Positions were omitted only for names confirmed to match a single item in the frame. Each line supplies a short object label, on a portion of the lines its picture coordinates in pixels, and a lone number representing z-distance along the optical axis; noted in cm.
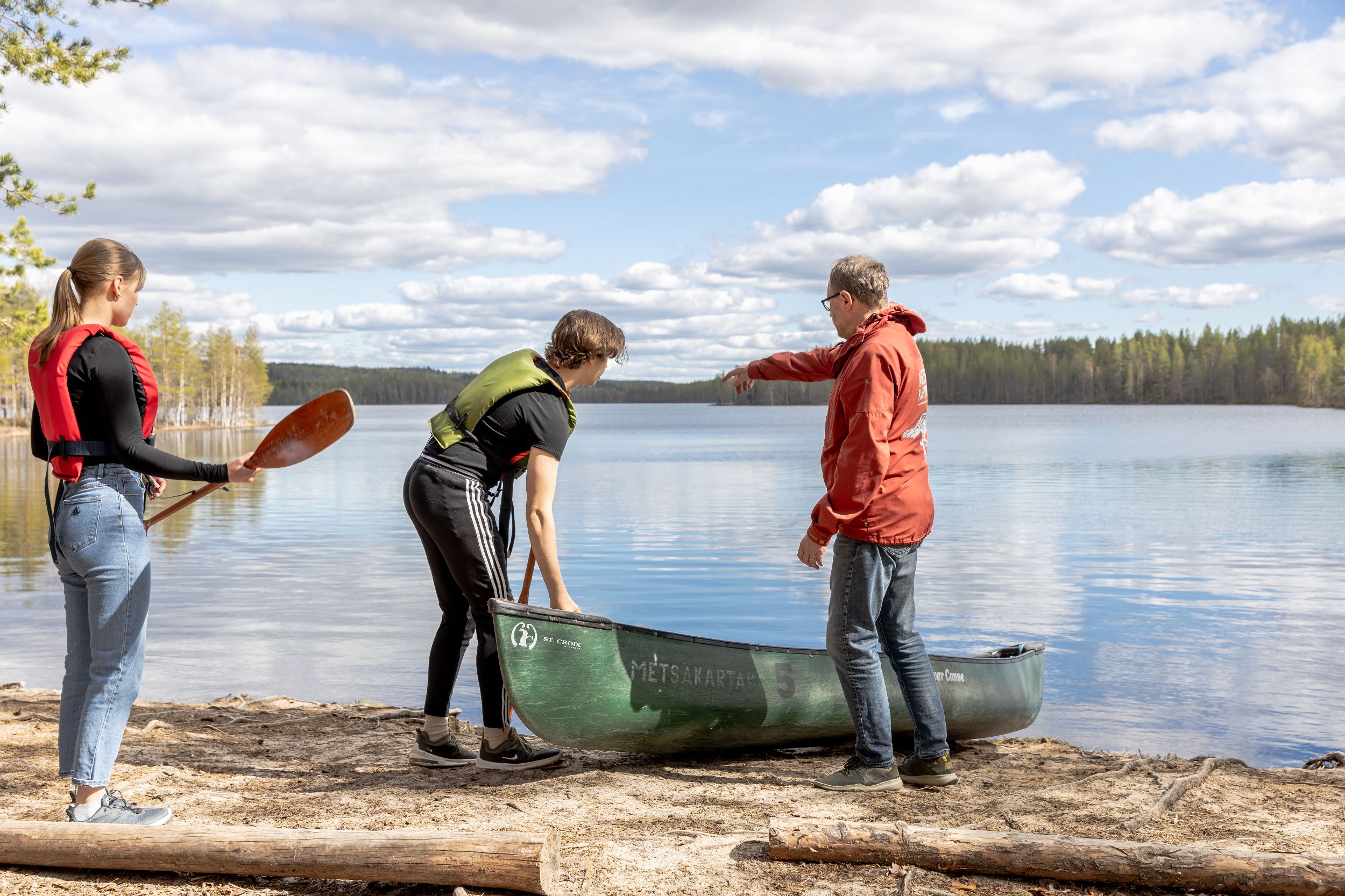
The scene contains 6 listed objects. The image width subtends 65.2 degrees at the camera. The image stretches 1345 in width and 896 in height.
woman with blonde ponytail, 382
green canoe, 489
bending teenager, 478
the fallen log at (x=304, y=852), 345
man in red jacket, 466
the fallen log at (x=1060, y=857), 349
